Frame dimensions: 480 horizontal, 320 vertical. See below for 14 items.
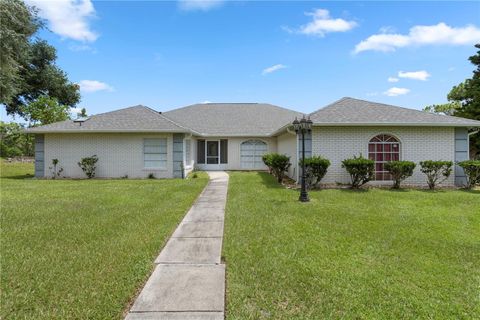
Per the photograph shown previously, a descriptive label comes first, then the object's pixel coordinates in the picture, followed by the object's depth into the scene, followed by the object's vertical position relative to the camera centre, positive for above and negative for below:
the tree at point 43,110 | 28.06 +4.81
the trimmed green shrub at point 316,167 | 11.61 -0.35
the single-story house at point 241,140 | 12.97 +0.99
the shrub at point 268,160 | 14.84 -0.08
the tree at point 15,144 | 37.81 +2.13
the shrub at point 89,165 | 15.88 -0.32
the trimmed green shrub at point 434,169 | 12.07 -0.49
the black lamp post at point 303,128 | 9.28 +1.03
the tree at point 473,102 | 22.52 +4.58
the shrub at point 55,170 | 16.42 -0.61
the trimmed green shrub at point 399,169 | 11.86 -0.46
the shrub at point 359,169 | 11.59 -0.44
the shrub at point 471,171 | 12.04 -0.56
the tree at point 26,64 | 14.55 +7.14
